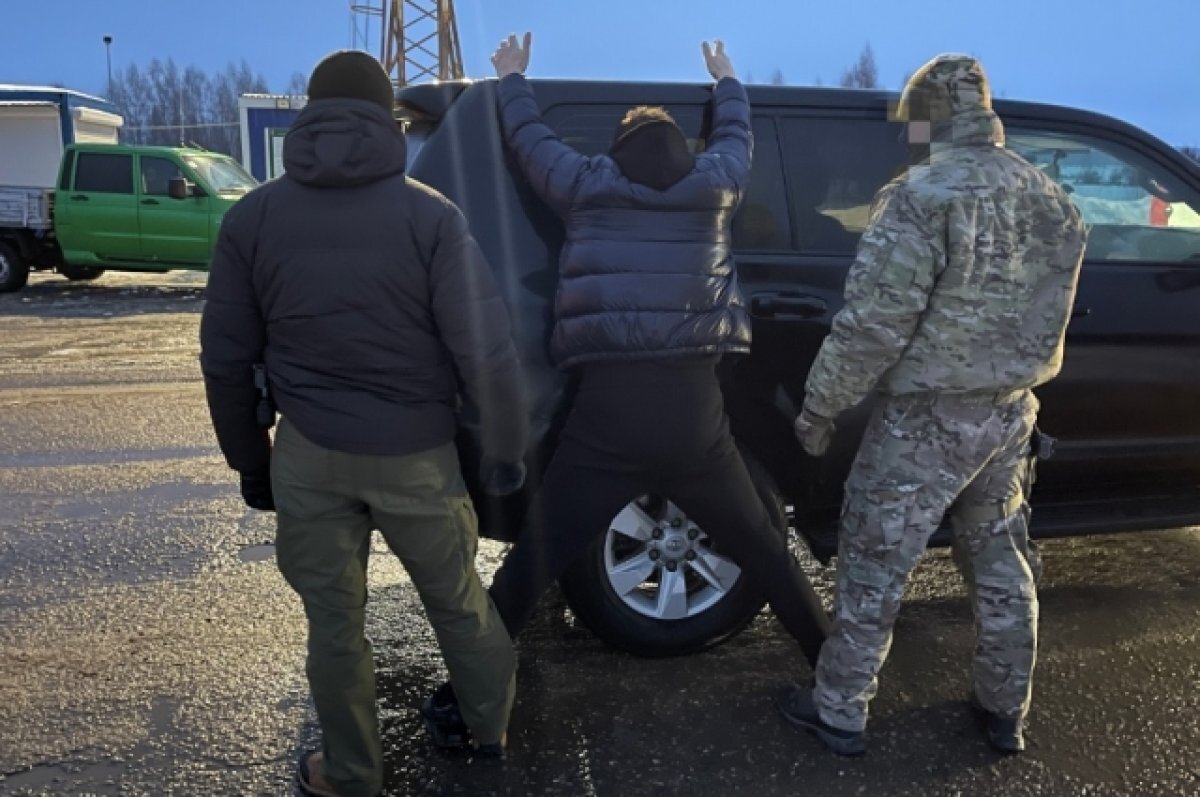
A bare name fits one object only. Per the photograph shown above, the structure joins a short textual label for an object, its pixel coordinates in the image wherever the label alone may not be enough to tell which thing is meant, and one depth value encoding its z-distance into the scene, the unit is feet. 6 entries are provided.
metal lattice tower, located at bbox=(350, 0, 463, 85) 151.23
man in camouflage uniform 8.46
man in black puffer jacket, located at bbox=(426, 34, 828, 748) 9.09
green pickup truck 46.55
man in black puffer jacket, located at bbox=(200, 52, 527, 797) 7.61
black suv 10.38
